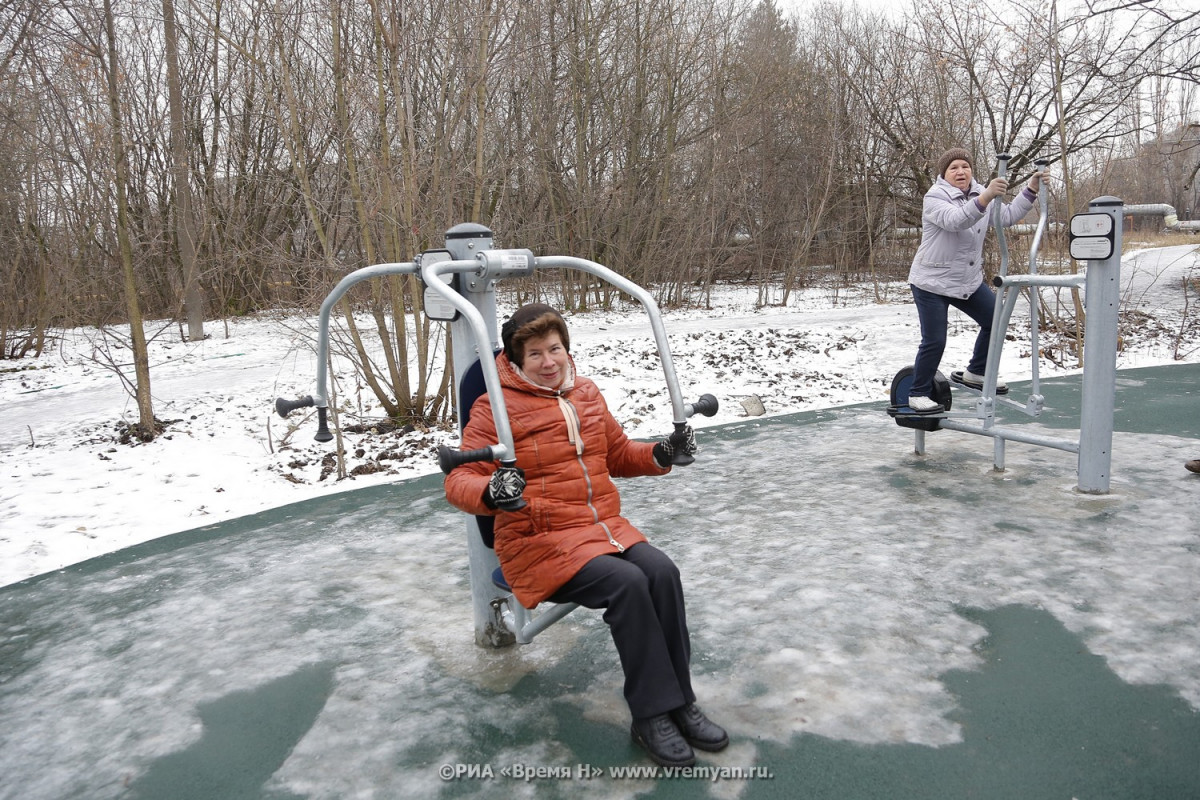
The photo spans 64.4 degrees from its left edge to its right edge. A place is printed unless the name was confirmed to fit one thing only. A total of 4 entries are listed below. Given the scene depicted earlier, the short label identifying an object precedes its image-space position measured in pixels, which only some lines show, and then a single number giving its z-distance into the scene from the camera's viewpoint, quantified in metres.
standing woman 5.22
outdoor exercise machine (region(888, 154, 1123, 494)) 4.49
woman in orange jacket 2.52
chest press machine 2.75
